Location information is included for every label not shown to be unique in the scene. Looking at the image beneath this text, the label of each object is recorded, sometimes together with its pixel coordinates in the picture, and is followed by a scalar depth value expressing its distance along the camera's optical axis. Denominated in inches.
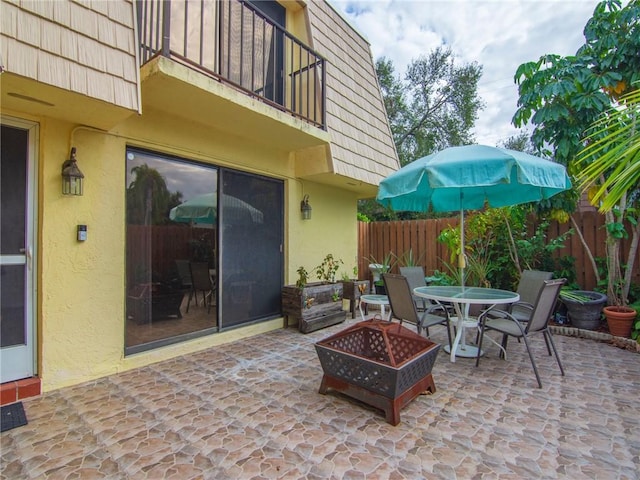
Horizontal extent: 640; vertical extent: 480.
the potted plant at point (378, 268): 267.1
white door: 107.1
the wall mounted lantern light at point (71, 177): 114.0
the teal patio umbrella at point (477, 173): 115.6
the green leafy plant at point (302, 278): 196.0
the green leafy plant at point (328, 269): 224.5
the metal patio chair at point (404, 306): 136.2
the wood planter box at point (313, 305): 188.9
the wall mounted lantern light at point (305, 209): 214.8
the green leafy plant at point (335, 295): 207.9
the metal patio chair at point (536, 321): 118.2
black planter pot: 177.3
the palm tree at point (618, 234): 177.8
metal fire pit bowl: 93.0
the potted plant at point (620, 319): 164.9
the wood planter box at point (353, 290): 223.1
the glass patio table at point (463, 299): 132.8
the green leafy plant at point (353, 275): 255.0
